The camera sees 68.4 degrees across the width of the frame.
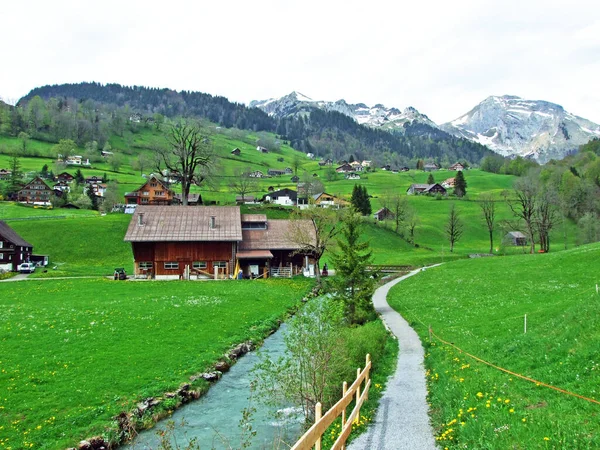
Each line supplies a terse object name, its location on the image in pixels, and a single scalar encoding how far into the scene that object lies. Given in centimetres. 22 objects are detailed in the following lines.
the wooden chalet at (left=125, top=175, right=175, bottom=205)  11894
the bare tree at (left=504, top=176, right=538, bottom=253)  7762
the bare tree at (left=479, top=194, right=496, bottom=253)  9094
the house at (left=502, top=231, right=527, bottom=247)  9919
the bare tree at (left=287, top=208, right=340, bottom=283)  5372
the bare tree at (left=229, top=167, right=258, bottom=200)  12361
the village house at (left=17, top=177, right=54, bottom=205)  11989
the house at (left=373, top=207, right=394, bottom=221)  11330
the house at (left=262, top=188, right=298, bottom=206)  13800
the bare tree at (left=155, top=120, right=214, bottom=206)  6875
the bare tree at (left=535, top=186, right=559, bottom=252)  8044
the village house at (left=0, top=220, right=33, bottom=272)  6397
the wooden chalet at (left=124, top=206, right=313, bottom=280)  5319
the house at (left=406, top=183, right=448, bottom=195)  15588
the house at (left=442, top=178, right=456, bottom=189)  18438
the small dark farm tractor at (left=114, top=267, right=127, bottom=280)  5091
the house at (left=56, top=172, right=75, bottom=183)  14450
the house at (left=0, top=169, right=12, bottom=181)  13188
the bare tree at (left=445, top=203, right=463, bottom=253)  9019
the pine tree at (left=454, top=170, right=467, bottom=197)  14662
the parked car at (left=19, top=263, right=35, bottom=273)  6147
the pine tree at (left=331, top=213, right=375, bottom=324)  3022
